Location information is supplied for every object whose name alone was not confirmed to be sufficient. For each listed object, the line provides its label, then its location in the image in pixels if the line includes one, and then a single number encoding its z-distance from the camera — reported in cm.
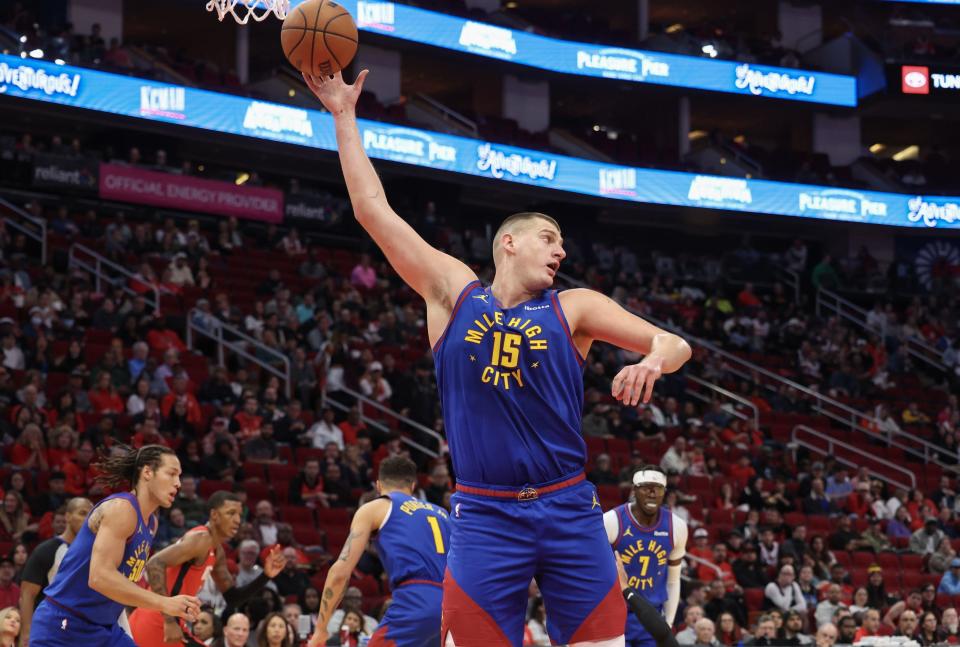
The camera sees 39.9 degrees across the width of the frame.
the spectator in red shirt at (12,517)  1302
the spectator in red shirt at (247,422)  1629
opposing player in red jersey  748
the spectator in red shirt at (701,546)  1717
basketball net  904
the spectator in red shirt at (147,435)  1462
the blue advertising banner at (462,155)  2238
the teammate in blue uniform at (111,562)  644
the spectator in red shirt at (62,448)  1430
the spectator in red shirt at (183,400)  1608
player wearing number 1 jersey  758
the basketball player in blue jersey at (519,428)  461
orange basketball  542
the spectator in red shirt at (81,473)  1407
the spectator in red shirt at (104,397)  1570
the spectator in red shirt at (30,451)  1422
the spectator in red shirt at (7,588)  1164
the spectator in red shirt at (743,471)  2050
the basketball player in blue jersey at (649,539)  980
